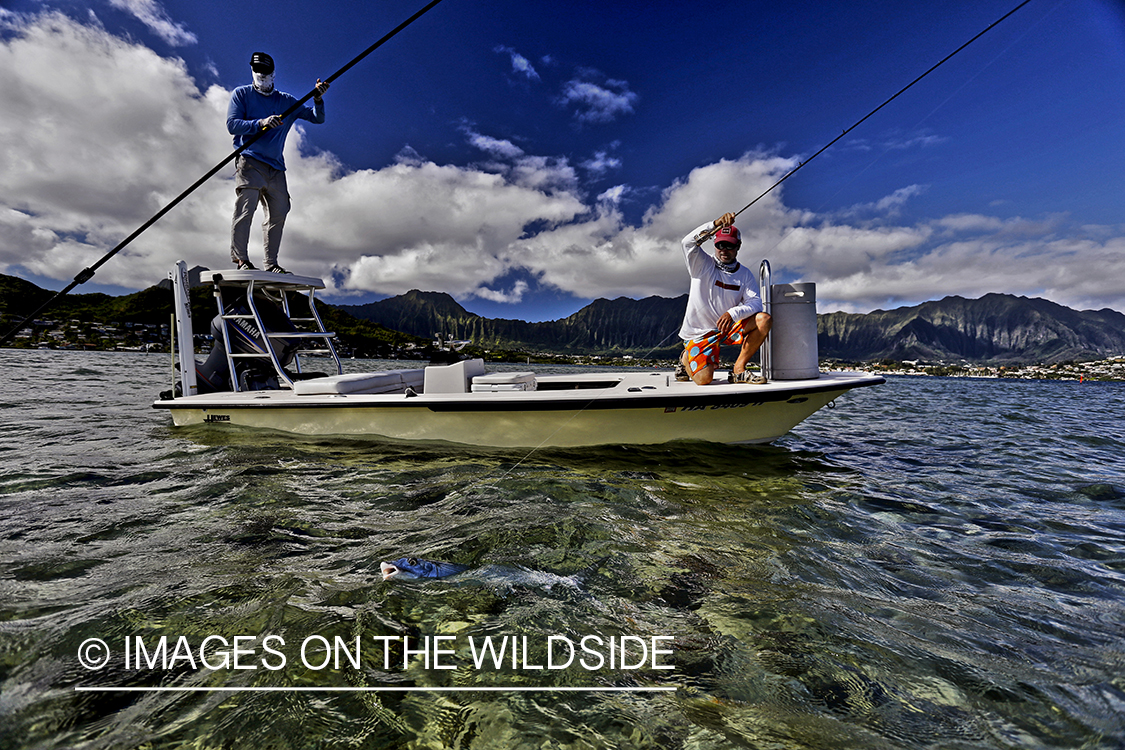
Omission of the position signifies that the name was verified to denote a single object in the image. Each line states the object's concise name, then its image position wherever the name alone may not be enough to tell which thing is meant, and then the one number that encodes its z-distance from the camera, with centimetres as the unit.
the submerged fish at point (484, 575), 254
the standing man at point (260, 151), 684
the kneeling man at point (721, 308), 586
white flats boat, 560
